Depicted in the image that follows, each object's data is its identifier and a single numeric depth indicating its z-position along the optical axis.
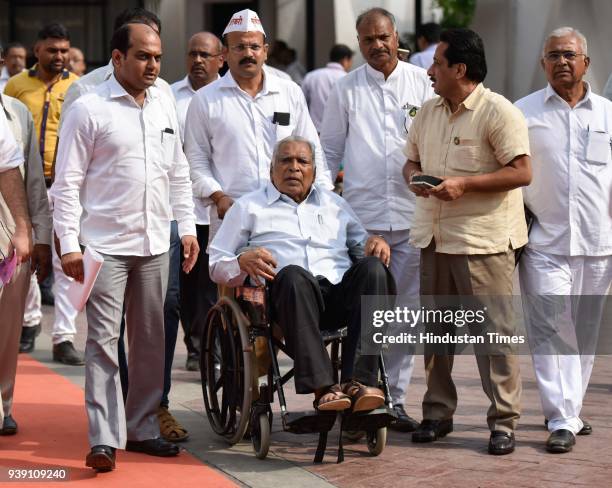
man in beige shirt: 6.54
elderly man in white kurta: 6.87
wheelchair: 6.32
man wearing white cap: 7.44
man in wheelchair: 6.30
